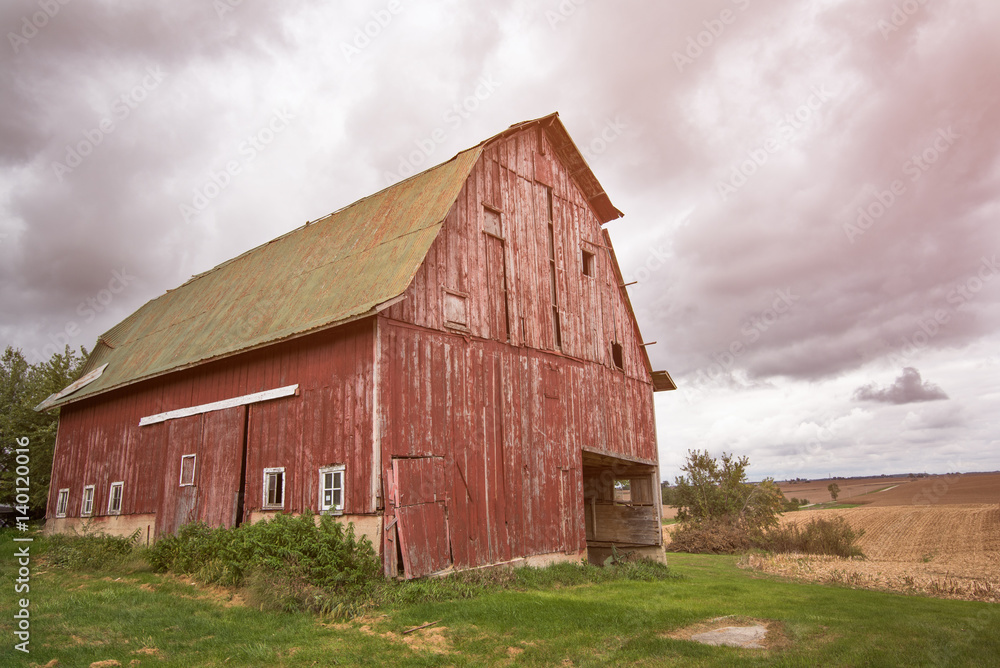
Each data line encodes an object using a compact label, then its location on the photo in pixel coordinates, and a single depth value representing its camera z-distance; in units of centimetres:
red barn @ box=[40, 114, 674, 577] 1254
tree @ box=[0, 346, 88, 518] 2791
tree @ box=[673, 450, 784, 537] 3006
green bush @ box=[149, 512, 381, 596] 1069
